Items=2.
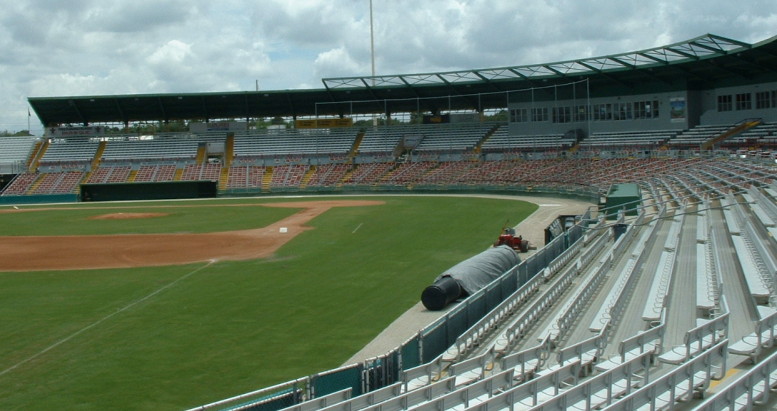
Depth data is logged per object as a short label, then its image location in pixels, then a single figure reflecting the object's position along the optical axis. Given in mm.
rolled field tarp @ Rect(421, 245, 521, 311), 20219
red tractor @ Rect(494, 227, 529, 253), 29953
